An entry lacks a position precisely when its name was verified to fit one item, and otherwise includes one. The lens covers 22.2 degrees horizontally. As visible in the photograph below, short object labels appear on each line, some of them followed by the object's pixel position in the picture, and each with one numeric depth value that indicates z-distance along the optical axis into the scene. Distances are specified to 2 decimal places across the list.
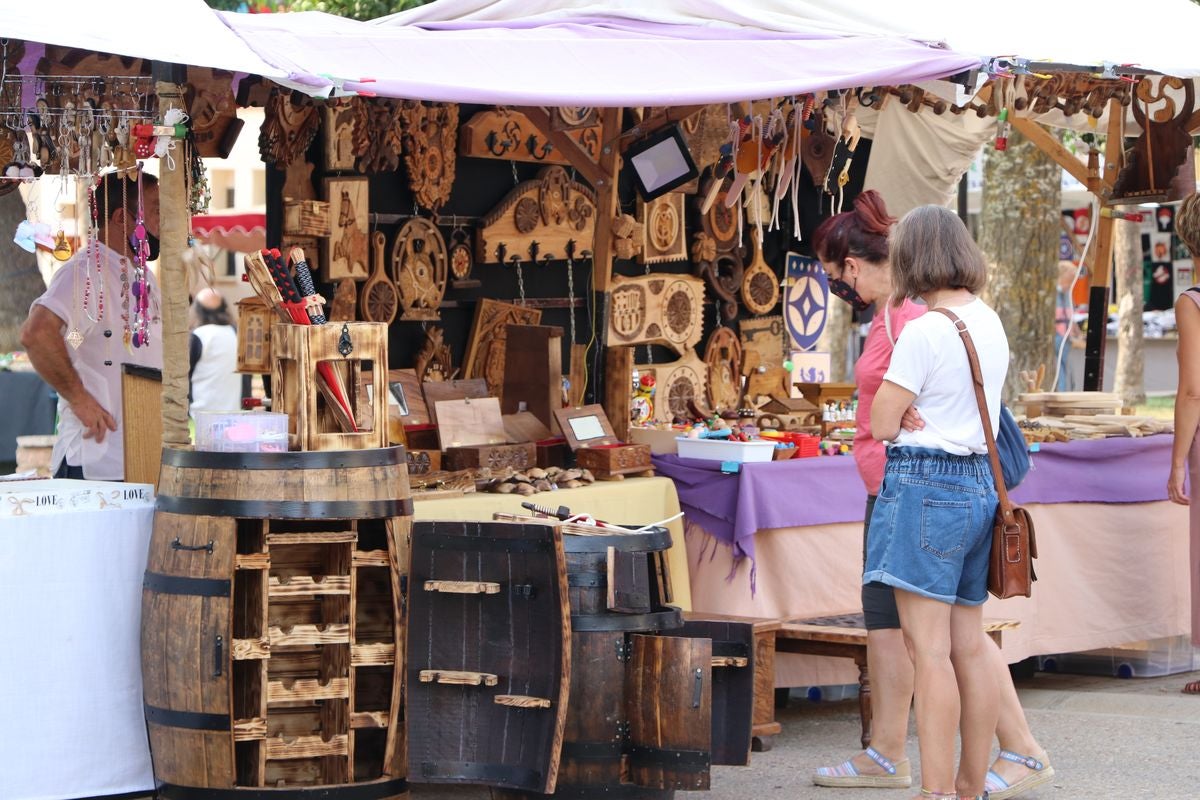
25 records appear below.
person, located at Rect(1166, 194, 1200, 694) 11.10
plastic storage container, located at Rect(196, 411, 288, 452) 7.68
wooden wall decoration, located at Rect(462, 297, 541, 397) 12.28
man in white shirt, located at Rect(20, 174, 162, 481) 9.78
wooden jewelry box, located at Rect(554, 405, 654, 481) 10.63
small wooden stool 9.90
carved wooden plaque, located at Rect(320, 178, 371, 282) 11.43
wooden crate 7.88
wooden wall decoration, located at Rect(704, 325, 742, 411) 14.65
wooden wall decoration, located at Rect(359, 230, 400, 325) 11.67
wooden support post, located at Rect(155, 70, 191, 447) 8.02
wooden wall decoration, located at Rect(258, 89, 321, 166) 11.02
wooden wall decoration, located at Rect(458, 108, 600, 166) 12.24
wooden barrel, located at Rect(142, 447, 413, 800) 7.49
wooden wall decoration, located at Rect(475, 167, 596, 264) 12.51
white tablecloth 7.63
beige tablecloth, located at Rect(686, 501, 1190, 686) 10.64
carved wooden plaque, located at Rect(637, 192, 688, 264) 13.84
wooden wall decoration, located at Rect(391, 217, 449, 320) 11.88
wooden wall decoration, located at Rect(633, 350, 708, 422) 14.00
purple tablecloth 10.47
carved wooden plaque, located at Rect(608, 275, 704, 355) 13.62
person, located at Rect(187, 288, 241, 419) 18.86
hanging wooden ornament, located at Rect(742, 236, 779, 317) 14.93
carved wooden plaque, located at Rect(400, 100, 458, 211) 11.84
